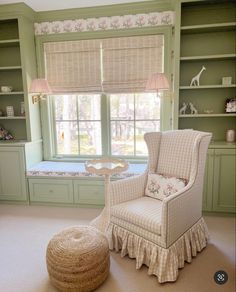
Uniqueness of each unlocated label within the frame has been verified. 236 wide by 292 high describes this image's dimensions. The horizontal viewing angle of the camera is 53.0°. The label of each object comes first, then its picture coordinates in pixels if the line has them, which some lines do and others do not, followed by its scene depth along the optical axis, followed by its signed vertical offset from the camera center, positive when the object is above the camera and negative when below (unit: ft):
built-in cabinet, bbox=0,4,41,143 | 10.45 +1.93
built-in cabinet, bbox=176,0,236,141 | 9.57 +2.02
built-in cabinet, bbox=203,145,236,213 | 9.12 -2.76
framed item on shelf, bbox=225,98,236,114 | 9.71 +0.13
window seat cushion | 10.16 -2.56
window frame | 10.41 +0.44
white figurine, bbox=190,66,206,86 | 9.82 +1.26
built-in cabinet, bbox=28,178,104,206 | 10.34 -3.50
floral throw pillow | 7.06 -2.30
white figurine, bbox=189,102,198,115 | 10.17 +0.01
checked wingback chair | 5.98 -2.79
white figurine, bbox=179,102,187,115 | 10.23 +0.00
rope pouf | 5.44 -3.49
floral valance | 10.21 +3.93
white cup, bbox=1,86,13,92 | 11.15 +1.12
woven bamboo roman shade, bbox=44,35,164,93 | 10.56 +2.19
